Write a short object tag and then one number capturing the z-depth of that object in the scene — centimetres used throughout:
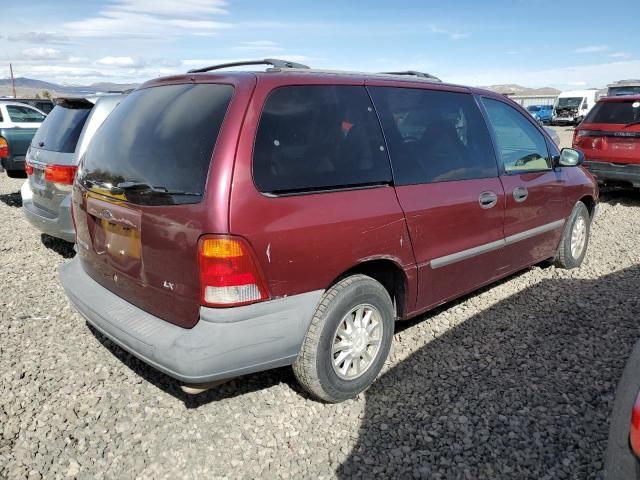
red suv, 818
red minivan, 238
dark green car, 970
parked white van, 3522
